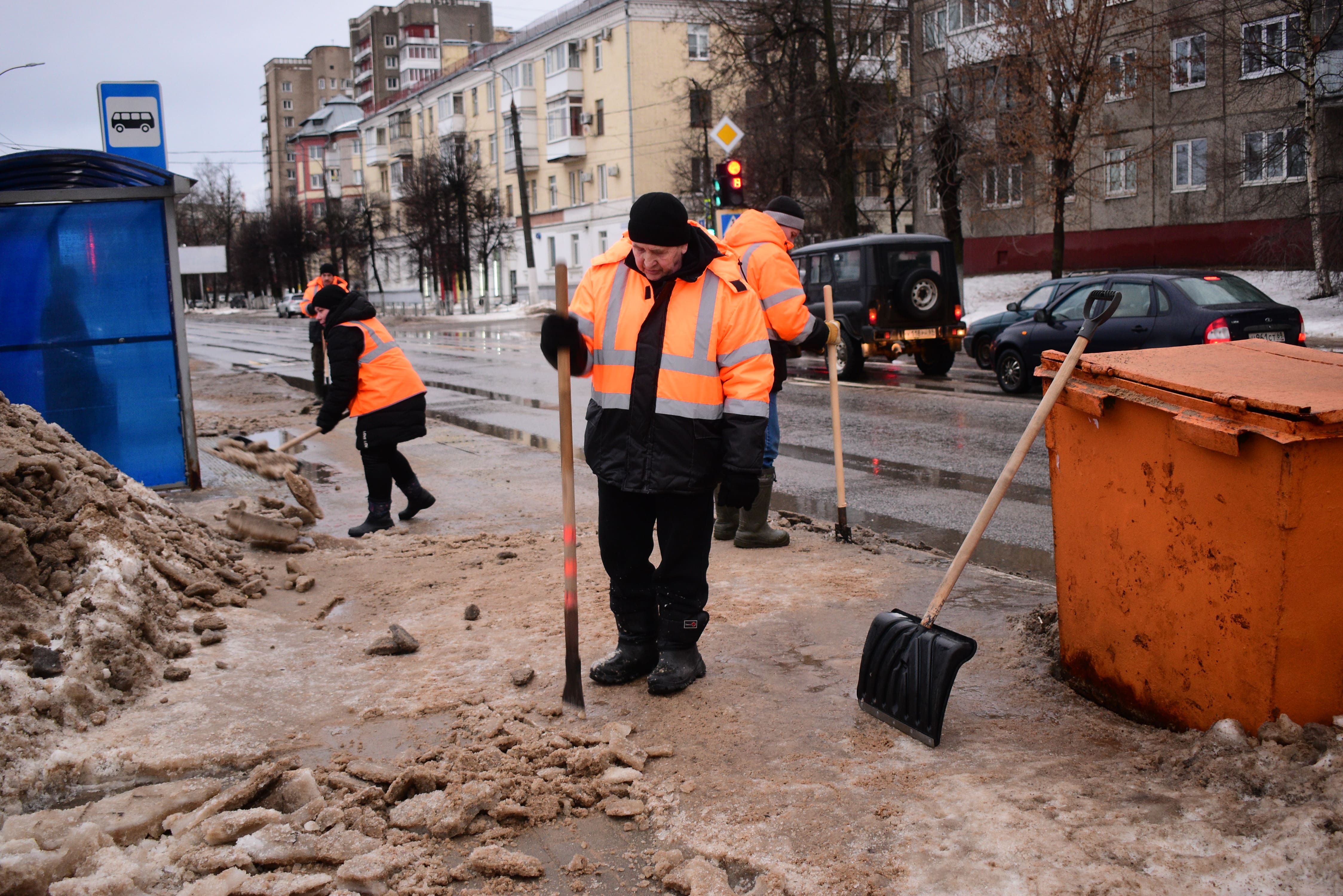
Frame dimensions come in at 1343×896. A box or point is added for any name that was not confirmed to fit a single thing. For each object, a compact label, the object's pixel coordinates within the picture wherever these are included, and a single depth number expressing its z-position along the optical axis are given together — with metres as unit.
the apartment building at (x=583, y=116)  47.88
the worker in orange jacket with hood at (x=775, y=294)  5.80
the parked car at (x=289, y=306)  58.88
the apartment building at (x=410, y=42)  83.69
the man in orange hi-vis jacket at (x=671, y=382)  3.86
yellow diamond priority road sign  19.11
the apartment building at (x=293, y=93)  119.50
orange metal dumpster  2.92
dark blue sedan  12.25
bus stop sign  8.91
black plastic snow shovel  3.51
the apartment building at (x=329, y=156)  85.88
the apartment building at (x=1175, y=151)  24.69
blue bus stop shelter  7.82
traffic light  17.41
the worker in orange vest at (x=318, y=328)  7.54
